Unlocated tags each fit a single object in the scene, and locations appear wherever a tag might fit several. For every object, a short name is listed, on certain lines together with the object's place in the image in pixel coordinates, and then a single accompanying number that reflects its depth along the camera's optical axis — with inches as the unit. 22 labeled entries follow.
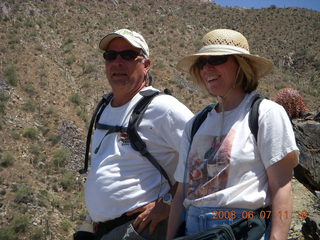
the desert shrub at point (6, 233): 523.5
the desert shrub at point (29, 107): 813.2
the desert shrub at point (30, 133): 737.6
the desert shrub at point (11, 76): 870.3
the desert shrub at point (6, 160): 642.2
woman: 80.7
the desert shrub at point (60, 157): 703.1
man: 111.2
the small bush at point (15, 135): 721.6
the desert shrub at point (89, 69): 1020.8
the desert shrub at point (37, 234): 539.2
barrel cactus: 262.4
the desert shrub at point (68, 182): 657.6
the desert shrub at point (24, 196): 579.2
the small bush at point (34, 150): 710.5
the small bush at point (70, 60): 1042.8
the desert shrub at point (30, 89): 866.1
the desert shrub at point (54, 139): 759.7
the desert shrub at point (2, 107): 770.3
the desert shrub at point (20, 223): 531.8
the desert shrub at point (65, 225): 561.3
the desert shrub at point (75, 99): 882.7
